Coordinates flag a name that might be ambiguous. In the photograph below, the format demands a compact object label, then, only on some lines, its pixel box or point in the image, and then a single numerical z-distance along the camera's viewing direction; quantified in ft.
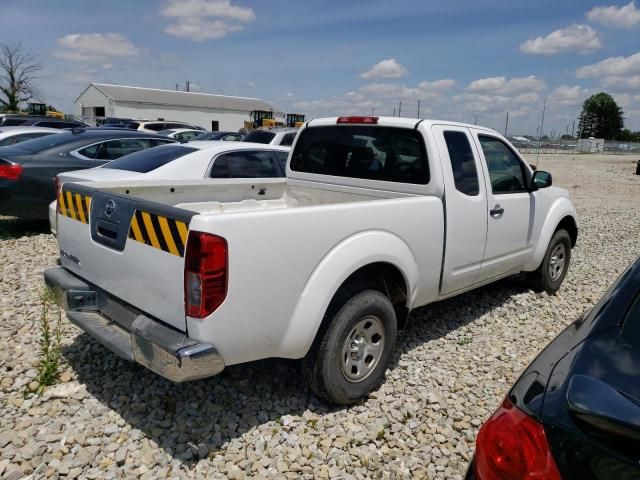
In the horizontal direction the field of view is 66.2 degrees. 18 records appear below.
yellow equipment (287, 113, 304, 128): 152.60
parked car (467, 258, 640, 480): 4.25
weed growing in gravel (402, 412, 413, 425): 10.59
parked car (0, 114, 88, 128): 66.49
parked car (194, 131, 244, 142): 53.98
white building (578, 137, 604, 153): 193.46
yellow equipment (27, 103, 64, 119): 142.10
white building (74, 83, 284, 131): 195.42
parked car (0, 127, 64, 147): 37.88
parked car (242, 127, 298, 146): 43.62
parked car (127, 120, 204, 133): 76.13
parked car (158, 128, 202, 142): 59.43
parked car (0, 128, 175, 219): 23.21
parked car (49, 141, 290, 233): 20.58
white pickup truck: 8.13
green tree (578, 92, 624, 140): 299.38
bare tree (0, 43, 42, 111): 181.88
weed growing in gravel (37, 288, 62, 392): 11.18
